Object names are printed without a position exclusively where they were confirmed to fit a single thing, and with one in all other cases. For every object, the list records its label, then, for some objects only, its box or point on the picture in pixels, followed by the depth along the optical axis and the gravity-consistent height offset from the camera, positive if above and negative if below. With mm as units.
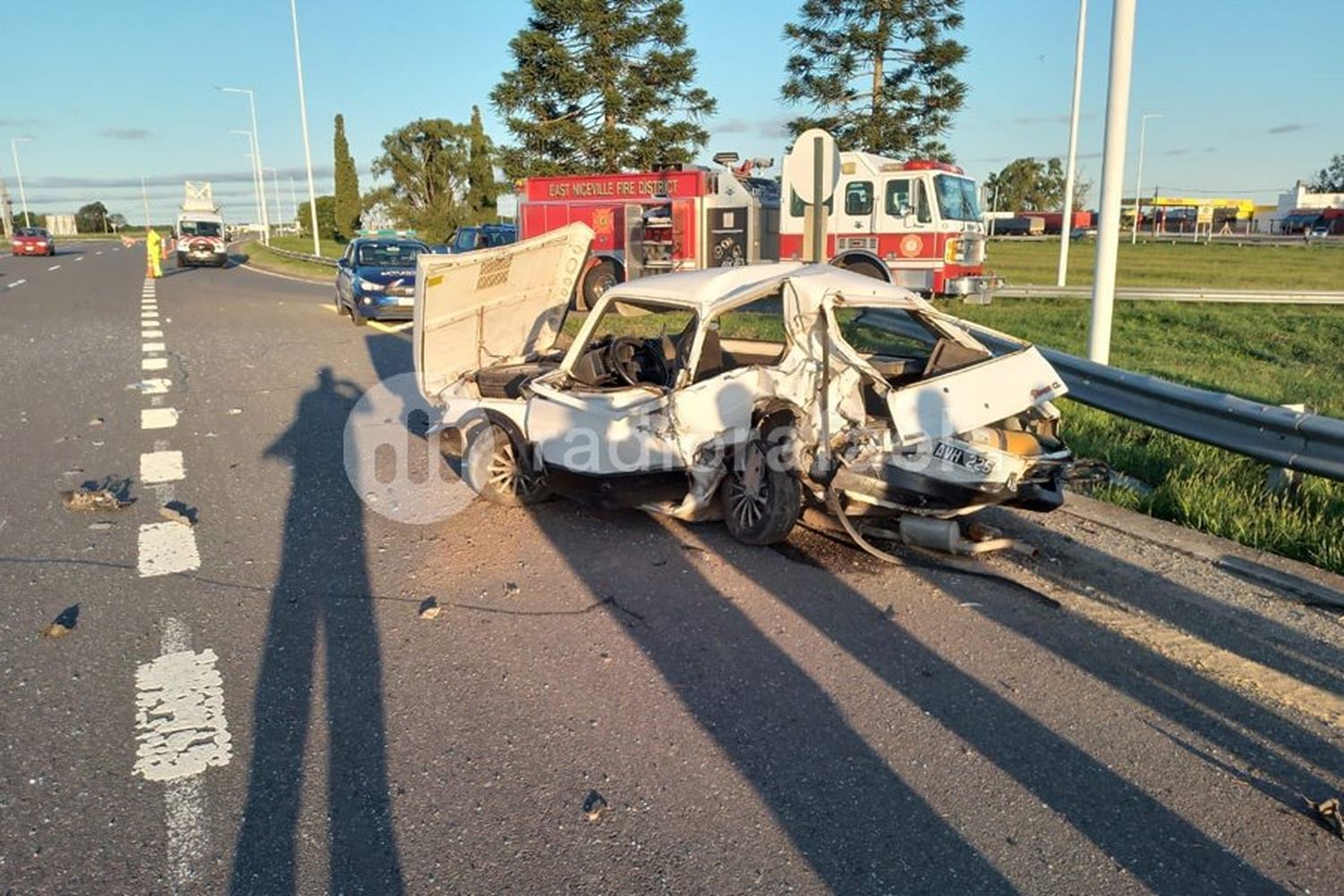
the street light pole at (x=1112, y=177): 8227 +328
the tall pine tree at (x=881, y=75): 32344 +4600
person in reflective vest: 32375 -445
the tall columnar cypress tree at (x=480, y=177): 50500 +2563
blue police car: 17094 -839
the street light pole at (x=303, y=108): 41259 +5039
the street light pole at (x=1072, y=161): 22453 +1281
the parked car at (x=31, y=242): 51531 -149
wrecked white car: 5289 -1037
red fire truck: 18203 +91
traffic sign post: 8781 +459
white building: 101375 +1241
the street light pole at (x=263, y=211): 64250 +1417
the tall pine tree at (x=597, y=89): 35031 +4733
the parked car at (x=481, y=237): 28234 -191
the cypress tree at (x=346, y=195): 61594 +2196
